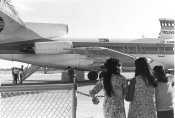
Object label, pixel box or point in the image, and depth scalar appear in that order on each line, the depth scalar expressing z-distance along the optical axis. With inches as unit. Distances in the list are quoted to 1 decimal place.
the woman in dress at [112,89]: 171.8
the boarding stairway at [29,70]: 1025.0
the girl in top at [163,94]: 189.8
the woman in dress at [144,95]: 175.3
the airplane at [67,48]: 848.3
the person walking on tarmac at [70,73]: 899.4
